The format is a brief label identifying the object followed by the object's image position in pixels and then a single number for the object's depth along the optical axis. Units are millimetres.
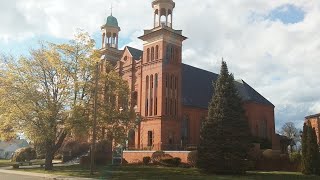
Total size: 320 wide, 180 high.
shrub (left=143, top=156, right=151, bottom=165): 45009
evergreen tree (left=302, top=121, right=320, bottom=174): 33469
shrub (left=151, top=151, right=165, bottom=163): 44250
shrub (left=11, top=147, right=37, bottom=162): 64250
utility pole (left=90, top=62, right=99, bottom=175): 32344
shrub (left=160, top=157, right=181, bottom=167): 41484
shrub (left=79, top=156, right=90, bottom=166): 48750
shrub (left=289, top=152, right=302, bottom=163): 38097
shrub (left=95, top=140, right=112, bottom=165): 49191
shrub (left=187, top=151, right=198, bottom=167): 40225
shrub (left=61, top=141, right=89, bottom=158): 58062
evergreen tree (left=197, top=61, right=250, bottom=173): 32531
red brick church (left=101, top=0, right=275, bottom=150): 50781
